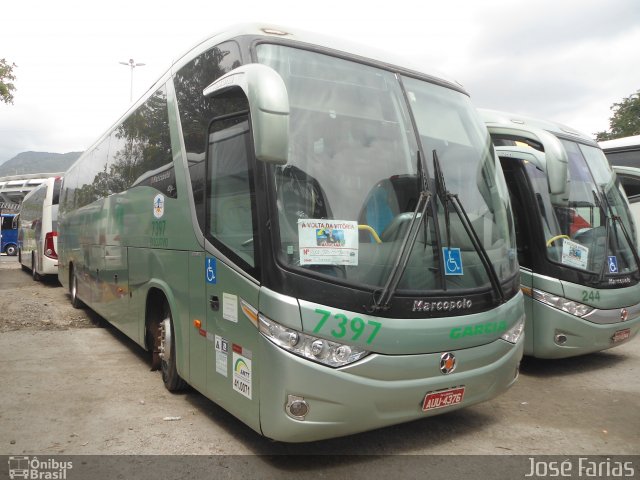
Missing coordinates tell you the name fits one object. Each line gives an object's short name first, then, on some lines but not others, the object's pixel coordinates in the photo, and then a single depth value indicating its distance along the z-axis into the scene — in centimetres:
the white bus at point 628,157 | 1093
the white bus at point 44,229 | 1584
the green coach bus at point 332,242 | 346
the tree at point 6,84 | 1791
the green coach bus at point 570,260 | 612
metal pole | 2903
